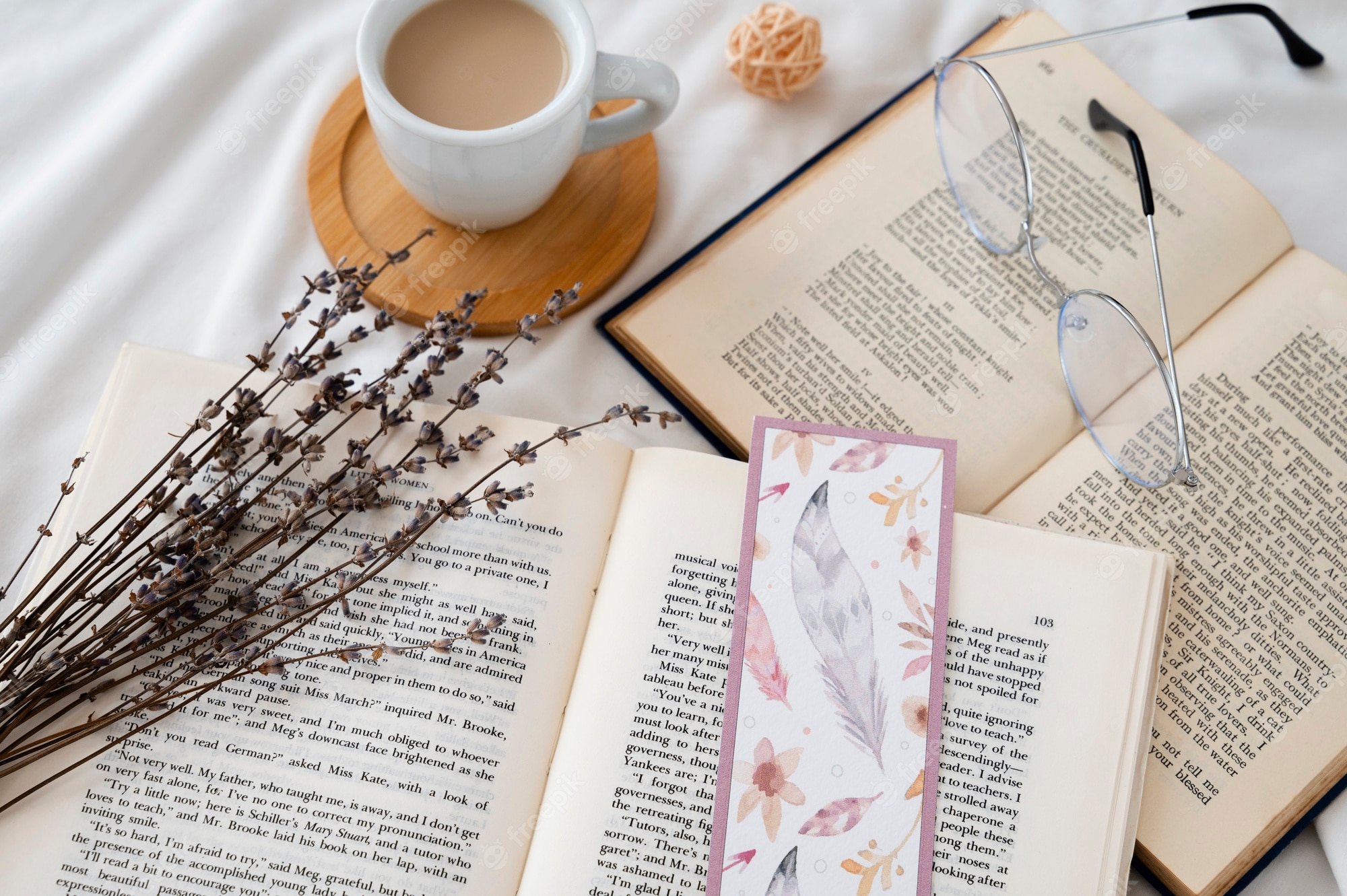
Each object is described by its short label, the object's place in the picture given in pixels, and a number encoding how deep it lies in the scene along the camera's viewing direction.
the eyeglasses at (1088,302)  0.63
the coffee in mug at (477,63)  0.60
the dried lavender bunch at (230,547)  0.58
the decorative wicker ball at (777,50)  0.66
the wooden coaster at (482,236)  0.64
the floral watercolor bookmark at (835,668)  0.59
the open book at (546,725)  0.58
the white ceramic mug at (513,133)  0.59
